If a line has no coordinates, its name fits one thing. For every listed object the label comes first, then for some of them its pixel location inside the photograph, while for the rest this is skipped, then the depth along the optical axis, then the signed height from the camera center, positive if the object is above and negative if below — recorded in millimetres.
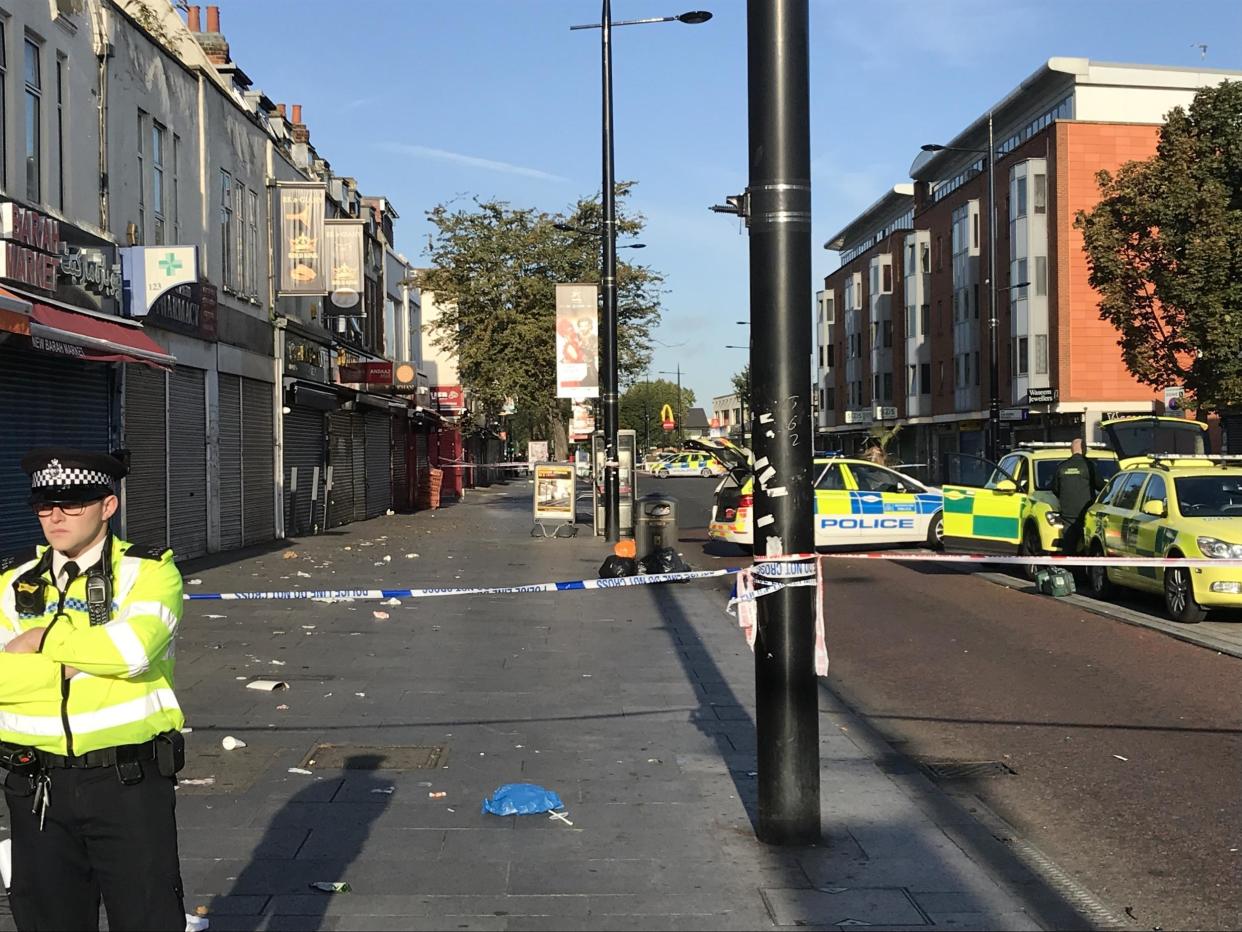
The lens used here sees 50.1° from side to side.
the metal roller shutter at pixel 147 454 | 17641 +103
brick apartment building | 46750 +7512
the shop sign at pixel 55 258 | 13102 +2233
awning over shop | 13055 +1332
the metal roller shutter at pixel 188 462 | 19406 -4
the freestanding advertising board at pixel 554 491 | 27281 -680
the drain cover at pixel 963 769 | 7160 -1738
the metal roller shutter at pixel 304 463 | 26391 -49
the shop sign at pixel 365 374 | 31250 +2030
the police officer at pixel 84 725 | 3293 -659
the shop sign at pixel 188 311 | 18375 +2202
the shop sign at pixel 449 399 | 44406 +2025
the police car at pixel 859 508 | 21766 -875
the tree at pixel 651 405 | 134625 +5894
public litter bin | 18125 -958
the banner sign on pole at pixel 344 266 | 26922 +3963
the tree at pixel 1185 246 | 24250 +3857
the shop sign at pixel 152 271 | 16781 +2423
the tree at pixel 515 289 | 36281 +4672
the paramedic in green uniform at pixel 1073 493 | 16984 -519
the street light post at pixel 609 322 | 23734 +2467
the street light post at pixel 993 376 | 34906 +2127
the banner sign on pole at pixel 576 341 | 25250 +2224
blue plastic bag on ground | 6156 -1610
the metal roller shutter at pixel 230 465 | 21844 -64
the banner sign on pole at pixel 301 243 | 25859 +4260
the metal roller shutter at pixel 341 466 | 30516 -141
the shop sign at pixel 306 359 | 26188 +2113
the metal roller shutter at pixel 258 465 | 23297 -68
